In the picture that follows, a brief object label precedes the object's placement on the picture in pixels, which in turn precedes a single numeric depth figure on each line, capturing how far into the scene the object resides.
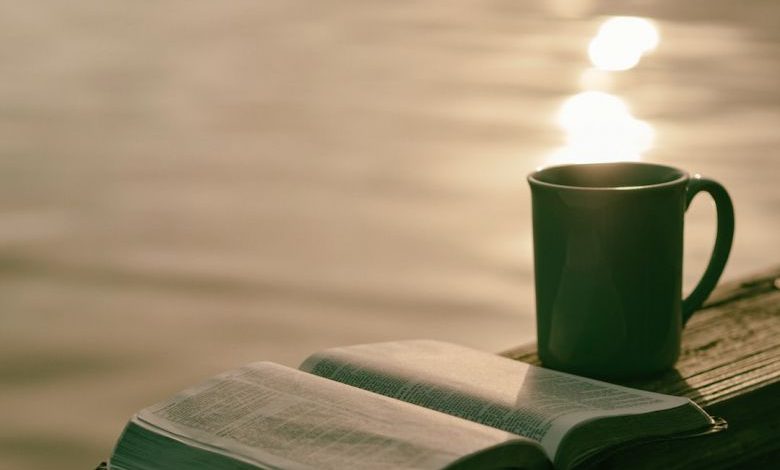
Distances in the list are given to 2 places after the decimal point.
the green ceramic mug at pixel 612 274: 1.26
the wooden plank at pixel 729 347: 1.24
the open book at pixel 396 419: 1.12
